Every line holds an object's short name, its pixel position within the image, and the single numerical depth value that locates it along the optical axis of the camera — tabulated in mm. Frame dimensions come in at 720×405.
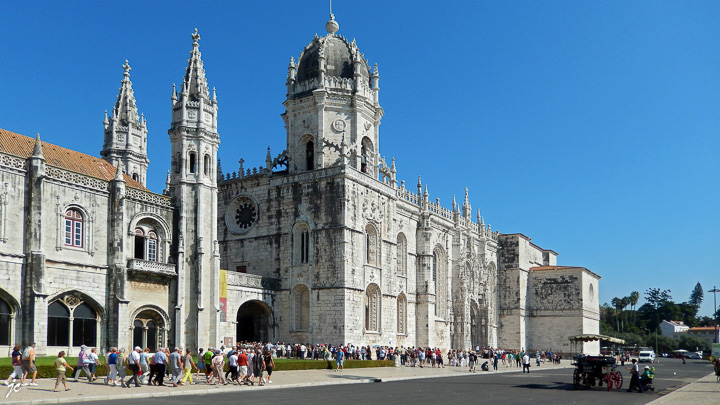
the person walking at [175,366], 24453
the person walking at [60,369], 20955
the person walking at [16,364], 20906
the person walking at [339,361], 35938
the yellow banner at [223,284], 39019
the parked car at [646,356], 67188
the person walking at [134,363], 23594
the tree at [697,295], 193750
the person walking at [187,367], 25420
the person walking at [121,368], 23578
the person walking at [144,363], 24656
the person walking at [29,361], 21356
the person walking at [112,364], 23672
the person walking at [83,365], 23859
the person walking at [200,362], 28125
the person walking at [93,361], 24250
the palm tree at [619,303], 141250
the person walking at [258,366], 26109
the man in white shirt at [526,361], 42100
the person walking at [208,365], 26634
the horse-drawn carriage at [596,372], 27719
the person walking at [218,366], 25766
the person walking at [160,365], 24045
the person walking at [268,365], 26453
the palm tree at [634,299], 141125
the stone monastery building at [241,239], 31219
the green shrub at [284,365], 24609
